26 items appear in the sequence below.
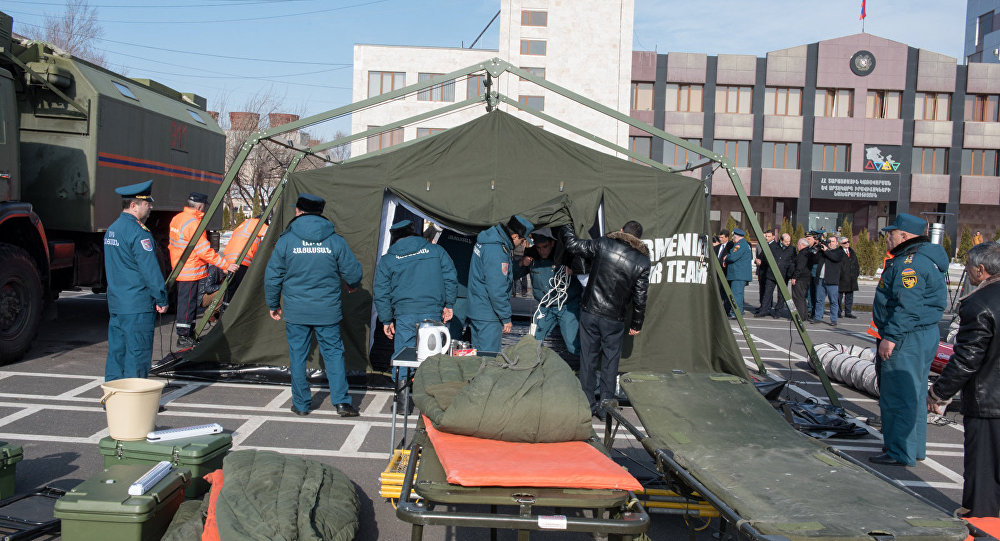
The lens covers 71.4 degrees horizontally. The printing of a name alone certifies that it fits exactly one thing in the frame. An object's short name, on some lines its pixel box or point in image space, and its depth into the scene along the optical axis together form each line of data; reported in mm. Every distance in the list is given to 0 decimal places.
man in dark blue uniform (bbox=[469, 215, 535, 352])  6781
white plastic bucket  4074
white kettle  5659
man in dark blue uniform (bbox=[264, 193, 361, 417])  6141
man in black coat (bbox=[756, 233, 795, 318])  14992
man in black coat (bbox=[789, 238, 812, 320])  14398
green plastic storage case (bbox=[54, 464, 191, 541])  3242
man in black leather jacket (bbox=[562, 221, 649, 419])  6543
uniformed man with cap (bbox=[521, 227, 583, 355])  7504
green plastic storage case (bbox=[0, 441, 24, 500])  3922
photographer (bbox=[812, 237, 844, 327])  14172
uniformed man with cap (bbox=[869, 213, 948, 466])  5605
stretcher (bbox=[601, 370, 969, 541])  2982
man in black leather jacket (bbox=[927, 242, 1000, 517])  4137
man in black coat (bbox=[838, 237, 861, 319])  14836
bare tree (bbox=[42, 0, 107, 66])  27969
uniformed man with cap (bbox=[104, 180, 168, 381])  6035
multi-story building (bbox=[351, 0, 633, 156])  43469
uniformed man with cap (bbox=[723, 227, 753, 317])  13459
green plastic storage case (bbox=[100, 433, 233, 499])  3895
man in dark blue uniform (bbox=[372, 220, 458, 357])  6520
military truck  7762
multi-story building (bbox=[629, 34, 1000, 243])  43375
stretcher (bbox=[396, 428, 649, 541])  2891
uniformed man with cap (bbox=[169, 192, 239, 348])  8539
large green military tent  7371
